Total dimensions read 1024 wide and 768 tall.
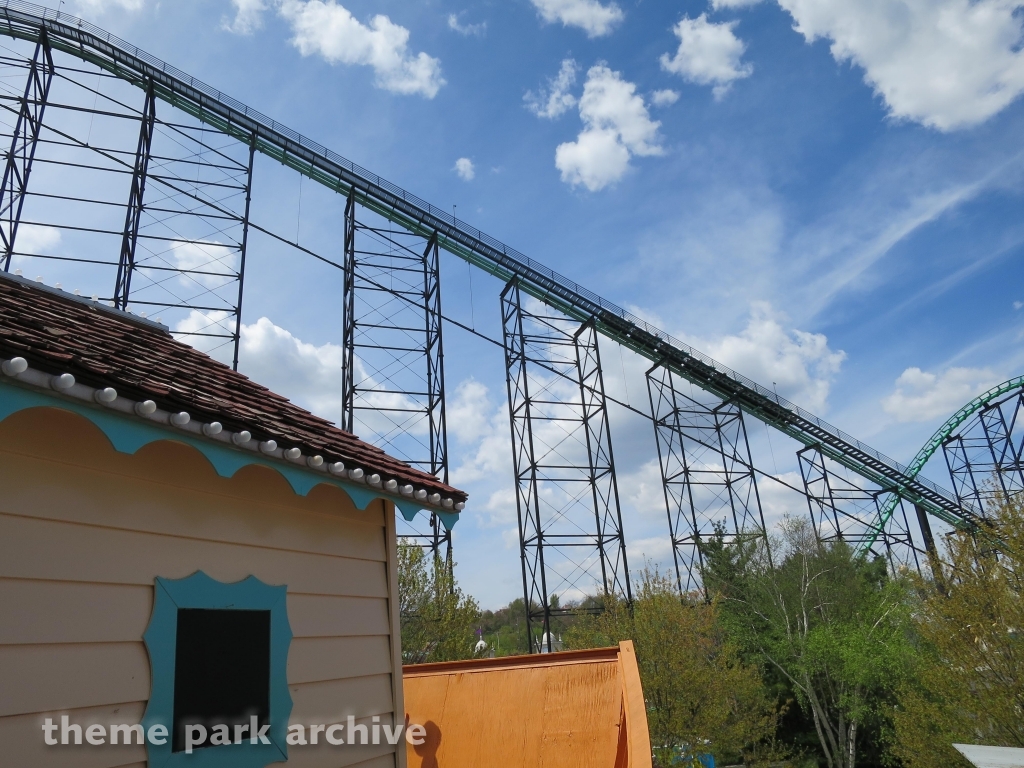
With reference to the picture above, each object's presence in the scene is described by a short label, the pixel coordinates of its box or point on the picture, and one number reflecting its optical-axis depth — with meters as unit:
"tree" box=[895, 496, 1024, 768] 11.04
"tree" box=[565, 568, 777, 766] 13.58
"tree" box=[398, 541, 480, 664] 14.70
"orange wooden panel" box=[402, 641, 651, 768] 4.31
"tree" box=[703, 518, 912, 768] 18.08
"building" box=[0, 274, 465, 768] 2.29
